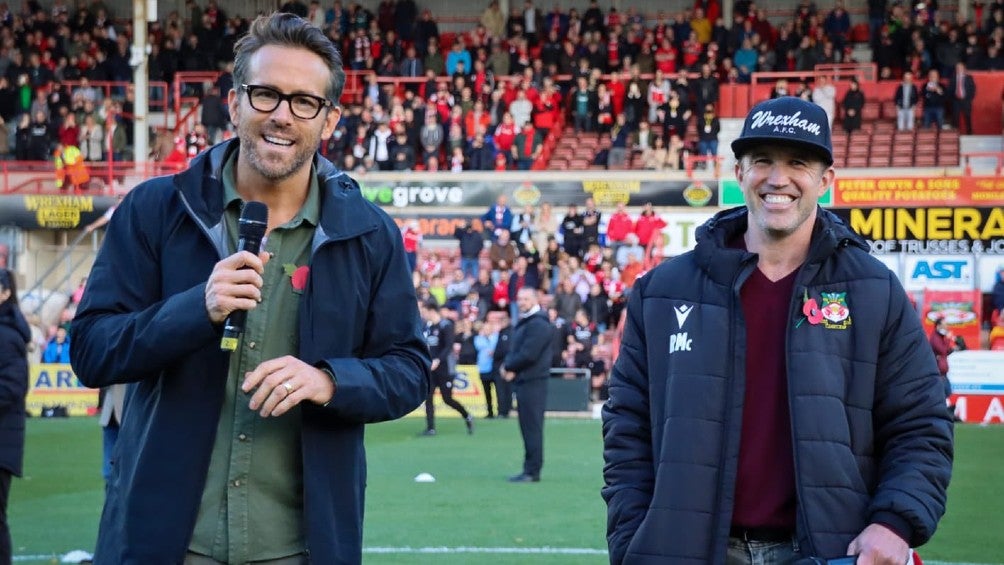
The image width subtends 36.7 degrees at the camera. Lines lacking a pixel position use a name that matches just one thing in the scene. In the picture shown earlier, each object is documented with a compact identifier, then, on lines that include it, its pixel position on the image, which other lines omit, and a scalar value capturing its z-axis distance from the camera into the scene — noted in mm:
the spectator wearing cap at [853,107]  33875
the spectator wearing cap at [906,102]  34250
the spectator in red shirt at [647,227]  30516
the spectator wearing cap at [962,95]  33750
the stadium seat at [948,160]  32406
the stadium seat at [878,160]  32812
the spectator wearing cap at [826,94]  34469
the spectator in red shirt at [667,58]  38062
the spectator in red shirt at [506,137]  34625
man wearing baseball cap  3887
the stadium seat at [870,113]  35156
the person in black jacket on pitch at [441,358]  22453
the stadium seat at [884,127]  34281
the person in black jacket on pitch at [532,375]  16000
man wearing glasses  3627
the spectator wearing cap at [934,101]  33750
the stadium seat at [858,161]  32938
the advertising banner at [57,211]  32969
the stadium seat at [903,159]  32625
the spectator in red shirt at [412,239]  31698
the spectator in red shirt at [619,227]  30844
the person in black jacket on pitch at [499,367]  24531
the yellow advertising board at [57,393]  26656
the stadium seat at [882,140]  33531
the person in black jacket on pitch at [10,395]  7816
